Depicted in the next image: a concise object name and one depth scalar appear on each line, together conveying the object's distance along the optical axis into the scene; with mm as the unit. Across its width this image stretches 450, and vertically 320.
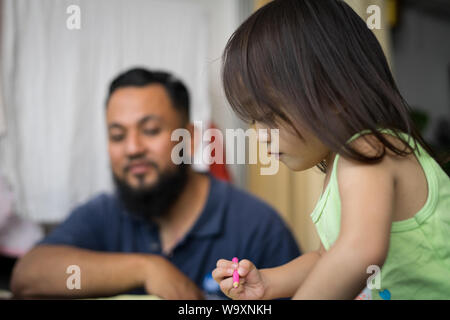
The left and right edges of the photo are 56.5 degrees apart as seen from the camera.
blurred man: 779
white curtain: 1100
